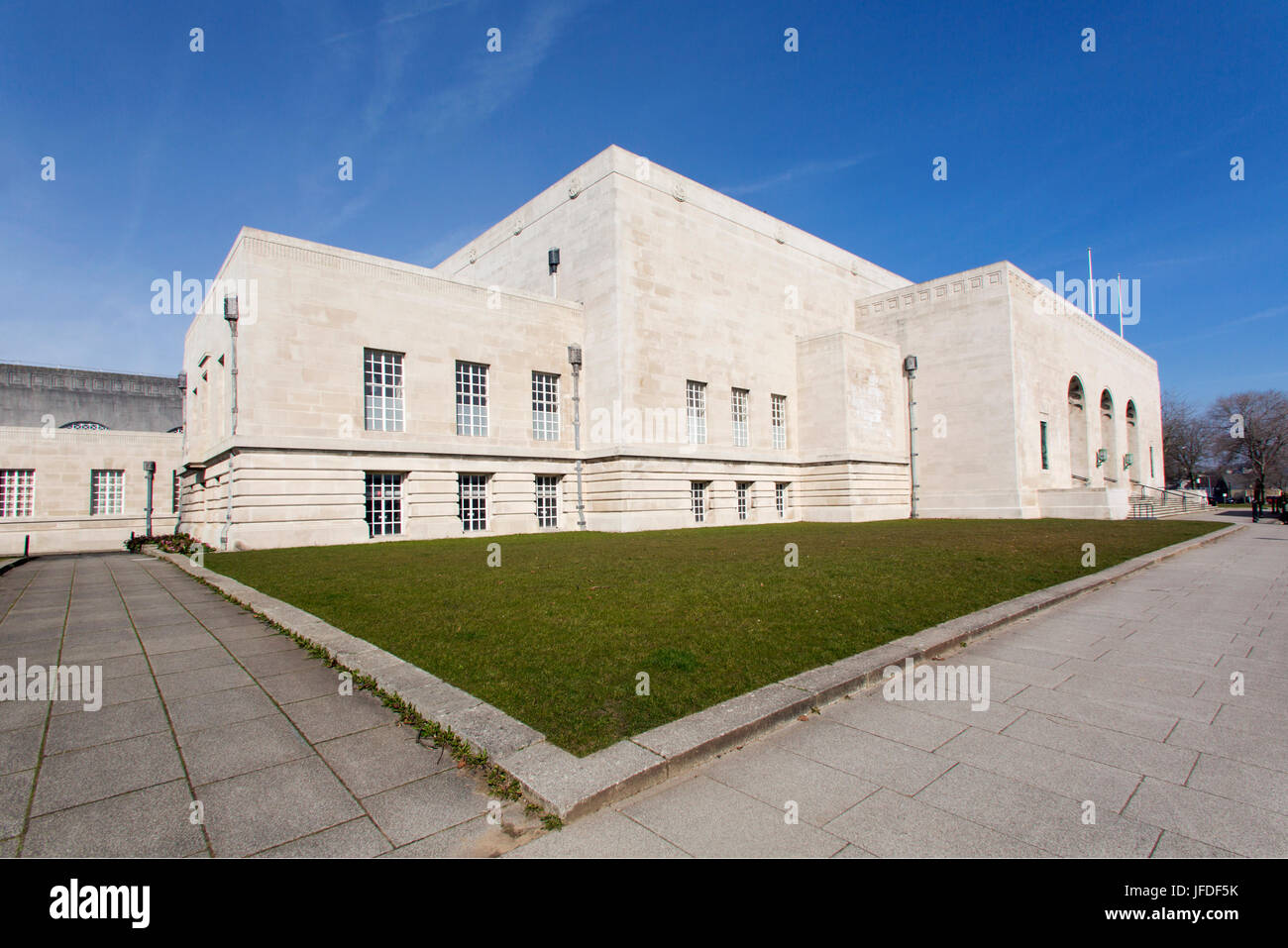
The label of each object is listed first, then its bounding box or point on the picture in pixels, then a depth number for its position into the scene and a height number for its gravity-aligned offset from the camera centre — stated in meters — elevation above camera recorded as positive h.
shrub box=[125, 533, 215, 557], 19.69 -1.28
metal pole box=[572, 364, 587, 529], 26.42 +3.71
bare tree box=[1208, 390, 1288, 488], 64.06 +5.21
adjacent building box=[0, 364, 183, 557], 30.53 +1.65
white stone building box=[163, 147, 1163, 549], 20.36 +4.93
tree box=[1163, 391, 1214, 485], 74.69 +4.68
